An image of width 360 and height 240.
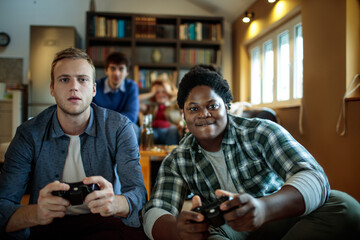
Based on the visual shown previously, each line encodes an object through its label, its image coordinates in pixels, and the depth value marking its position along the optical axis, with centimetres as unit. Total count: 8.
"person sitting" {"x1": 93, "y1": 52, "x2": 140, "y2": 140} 269
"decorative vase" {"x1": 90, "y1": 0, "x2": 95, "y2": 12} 428
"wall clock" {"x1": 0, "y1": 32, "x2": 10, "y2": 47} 444
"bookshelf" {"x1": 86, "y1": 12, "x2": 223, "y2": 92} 423
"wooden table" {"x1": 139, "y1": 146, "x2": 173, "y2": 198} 193
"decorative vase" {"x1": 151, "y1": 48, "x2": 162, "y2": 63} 439
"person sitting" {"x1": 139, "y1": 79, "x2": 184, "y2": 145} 304
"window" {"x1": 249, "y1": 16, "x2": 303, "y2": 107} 301
